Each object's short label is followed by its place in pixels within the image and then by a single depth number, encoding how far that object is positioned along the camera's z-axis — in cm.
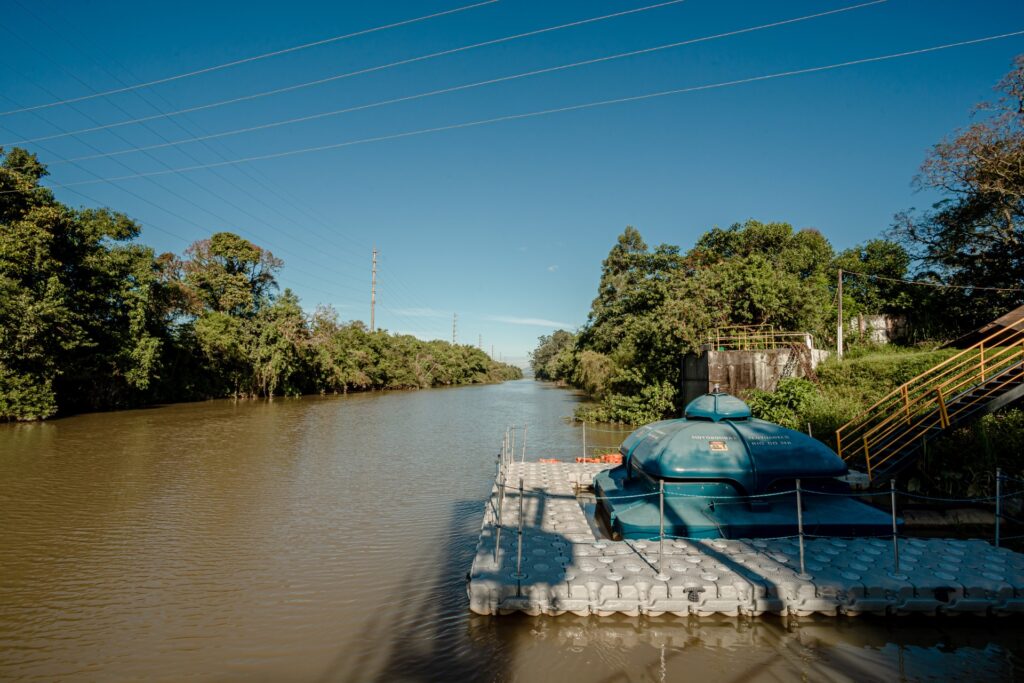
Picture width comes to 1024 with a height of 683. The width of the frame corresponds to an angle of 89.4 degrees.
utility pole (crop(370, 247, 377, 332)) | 6906
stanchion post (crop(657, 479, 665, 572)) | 647
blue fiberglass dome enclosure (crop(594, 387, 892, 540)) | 803
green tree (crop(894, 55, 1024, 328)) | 2175
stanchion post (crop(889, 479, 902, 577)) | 653
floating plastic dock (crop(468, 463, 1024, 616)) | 612
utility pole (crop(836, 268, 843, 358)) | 2222
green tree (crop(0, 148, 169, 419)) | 2306
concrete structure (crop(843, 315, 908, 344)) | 2984
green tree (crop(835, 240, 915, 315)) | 3288
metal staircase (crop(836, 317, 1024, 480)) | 1007
